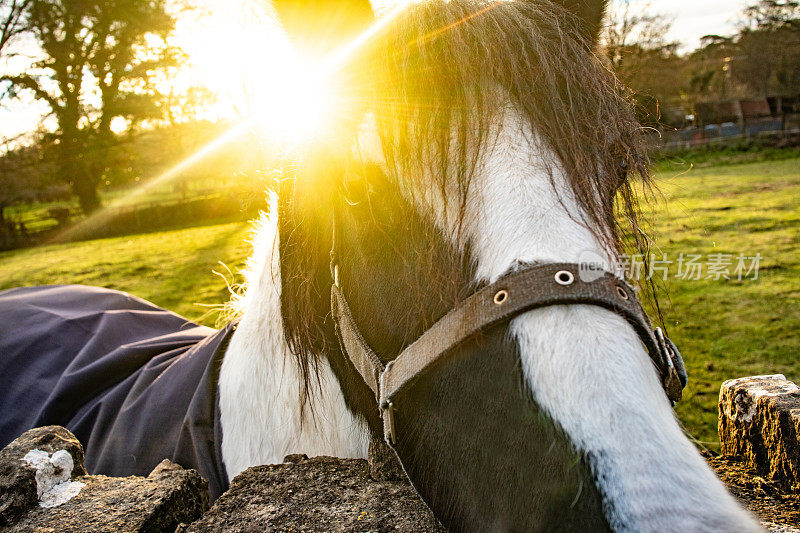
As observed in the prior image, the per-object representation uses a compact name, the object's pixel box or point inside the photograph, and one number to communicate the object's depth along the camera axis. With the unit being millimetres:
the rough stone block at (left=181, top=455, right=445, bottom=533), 1060
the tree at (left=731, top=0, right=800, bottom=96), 29031
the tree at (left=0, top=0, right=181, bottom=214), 21828
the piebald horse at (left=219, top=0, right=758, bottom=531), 841
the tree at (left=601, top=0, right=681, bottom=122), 26047
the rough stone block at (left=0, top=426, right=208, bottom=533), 1053
